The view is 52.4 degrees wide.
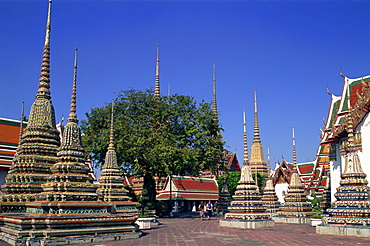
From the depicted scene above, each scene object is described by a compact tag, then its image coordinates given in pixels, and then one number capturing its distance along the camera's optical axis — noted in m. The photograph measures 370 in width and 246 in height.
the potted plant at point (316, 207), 23.03
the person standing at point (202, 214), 28.75
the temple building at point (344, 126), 24.41
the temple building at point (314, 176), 42.25
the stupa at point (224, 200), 37.81
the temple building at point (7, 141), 31.72
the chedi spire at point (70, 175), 13.84
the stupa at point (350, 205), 16.16
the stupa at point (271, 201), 31.72
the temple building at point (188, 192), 42.91
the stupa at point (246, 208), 21.53
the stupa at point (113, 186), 22.16
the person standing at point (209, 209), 30.22
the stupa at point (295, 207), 26.95
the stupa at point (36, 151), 16.70
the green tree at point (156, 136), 28.30
